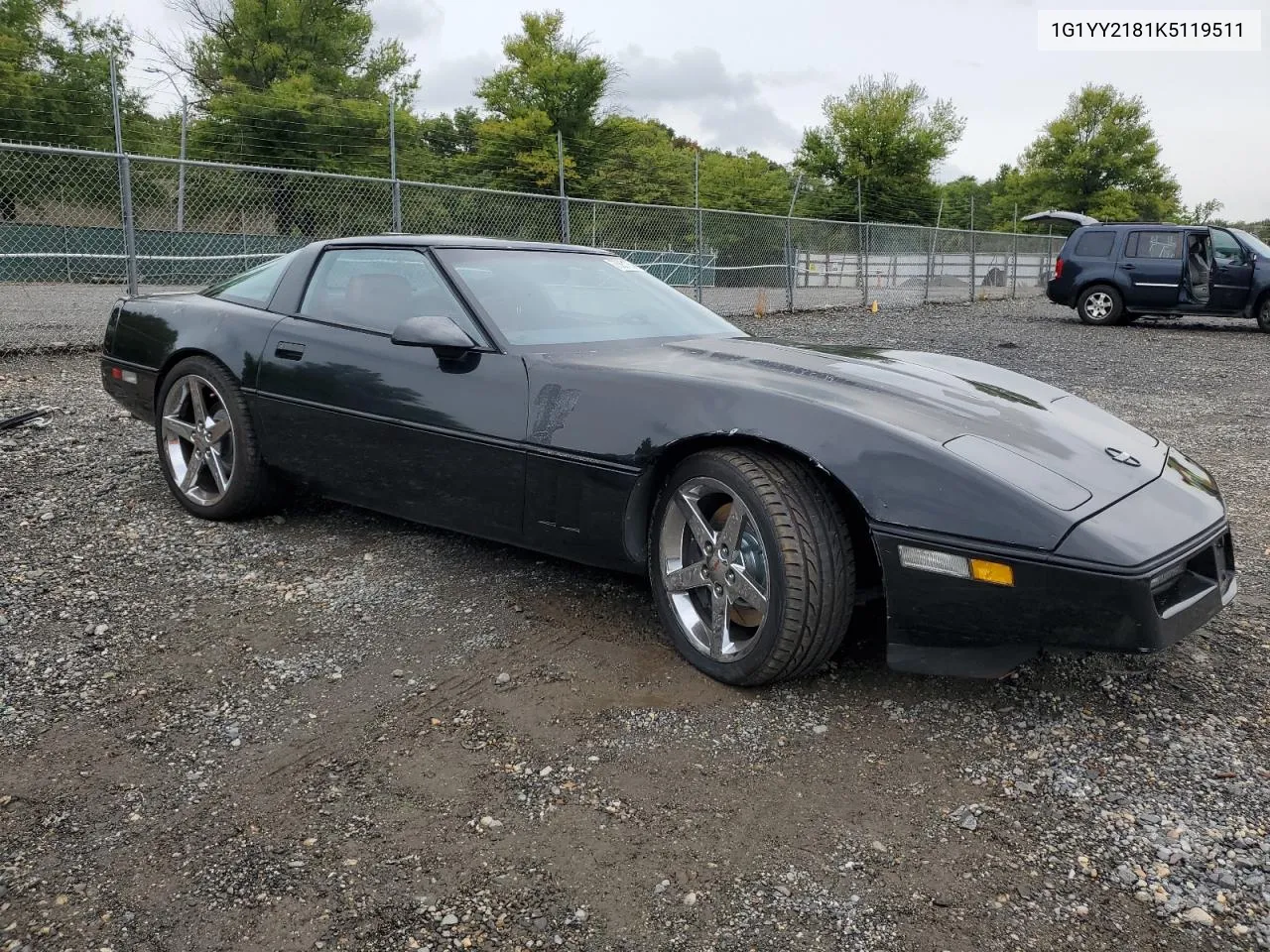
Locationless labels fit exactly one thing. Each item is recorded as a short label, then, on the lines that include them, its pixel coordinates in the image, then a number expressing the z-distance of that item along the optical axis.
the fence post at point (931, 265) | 20.71
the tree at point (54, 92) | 21.52
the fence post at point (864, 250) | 18.36
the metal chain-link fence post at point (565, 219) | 11.66
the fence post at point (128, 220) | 8.35
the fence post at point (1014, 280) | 24.83
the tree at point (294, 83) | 24.30
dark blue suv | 14.95
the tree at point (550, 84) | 42.25
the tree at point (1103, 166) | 51.22
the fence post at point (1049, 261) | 27.33
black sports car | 2.38
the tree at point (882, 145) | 52.62
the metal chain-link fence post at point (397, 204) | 10.05
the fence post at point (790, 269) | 15.89
